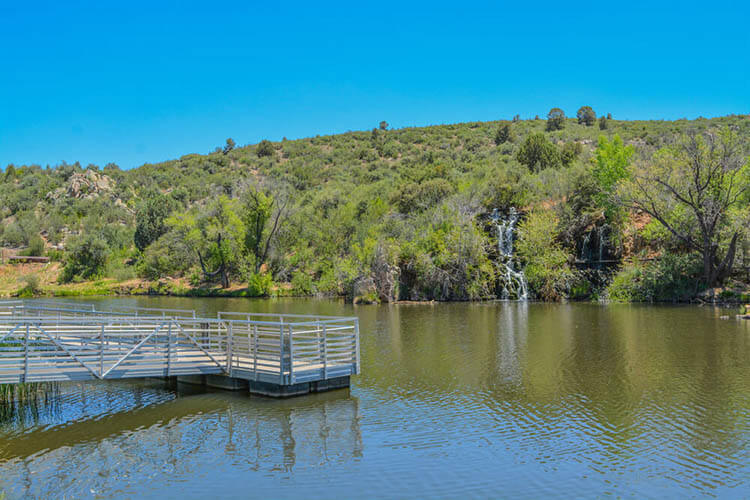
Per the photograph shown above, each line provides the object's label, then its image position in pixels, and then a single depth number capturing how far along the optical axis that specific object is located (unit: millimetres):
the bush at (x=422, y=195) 58906
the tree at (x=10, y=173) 106981
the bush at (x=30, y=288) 61625
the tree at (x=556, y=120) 103875
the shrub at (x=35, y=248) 75125
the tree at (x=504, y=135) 96250
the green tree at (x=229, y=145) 124625
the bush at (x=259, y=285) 57781
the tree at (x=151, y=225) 73125
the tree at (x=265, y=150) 118125
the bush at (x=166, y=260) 67381
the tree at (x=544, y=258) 45656
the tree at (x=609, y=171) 47438
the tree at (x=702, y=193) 38938
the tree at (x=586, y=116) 108125
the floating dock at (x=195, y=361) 14273
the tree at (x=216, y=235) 62344
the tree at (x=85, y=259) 70188
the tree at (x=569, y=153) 66250
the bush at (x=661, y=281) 41438
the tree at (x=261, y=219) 62188
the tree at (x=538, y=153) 65250
